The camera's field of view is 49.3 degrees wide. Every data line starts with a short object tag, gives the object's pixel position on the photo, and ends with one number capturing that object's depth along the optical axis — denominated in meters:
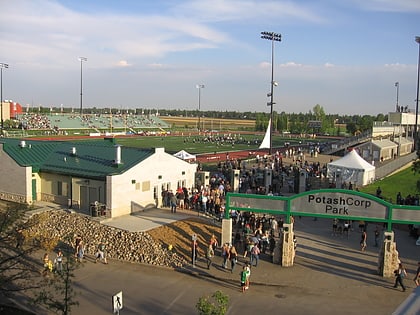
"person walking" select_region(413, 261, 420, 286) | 15.45
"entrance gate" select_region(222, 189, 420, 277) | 16.67
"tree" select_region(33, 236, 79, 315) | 10.22
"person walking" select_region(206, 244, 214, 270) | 17.19
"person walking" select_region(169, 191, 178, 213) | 23.62
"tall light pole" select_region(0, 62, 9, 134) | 73.44
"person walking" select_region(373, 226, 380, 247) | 20.25
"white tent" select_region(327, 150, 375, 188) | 33.03
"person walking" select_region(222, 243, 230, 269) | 17.22
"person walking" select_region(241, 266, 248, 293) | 15.09
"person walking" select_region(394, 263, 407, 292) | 15.22
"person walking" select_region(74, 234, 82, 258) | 18.08
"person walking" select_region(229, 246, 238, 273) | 16.78
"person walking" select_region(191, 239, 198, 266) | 17.61
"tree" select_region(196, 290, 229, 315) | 9.49
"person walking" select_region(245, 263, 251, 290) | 15.13
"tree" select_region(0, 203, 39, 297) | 10.35
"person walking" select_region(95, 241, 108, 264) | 18.05
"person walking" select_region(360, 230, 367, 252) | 19.27
